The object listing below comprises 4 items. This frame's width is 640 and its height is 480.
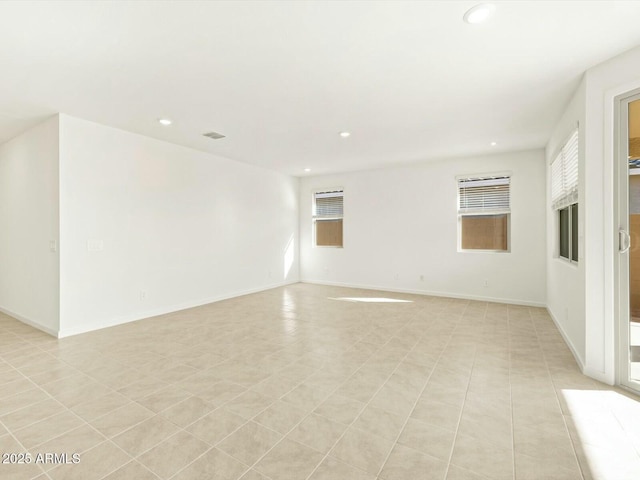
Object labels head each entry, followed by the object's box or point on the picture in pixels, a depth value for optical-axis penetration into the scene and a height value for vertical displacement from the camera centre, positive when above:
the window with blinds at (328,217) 7.38 +0.55
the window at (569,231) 3.28 +0.08
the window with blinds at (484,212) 5.54 +0.49
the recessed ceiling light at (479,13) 1.93 +1.44
